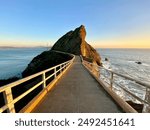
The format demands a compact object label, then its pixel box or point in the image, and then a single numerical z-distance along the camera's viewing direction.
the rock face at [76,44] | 40.61
